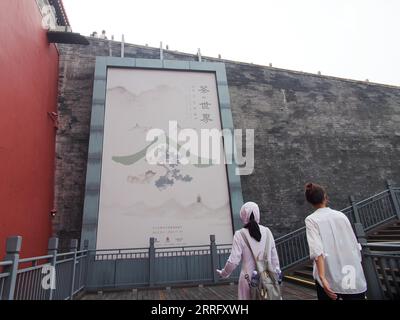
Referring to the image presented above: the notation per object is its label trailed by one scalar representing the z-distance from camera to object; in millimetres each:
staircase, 7527
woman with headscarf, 2705
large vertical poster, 9102
